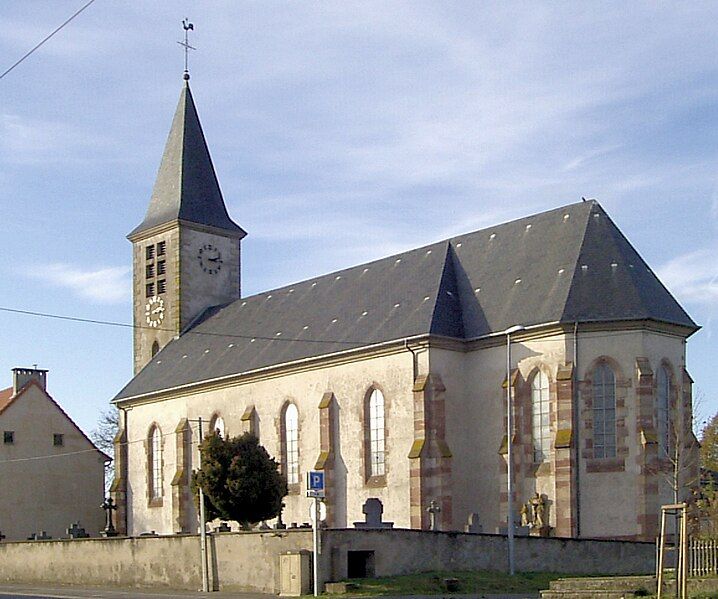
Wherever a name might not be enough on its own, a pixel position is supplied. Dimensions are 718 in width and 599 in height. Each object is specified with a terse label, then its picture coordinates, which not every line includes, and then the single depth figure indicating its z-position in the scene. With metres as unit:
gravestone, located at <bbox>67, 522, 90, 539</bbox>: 48.31
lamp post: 35.22
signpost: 31.36
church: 43.62
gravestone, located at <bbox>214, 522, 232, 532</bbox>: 38.95
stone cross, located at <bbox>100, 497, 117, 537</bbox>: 61.09
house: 64.06
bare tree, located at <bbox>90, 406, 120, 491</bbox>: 90.75
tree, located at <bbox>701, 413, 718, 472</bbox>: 58.81
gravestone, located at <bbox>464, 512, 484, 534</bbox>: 39.84
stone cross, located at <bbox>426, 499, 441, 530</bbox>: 44.17
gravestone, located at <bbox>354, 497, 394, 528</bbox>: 38.91
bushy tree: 40.62
